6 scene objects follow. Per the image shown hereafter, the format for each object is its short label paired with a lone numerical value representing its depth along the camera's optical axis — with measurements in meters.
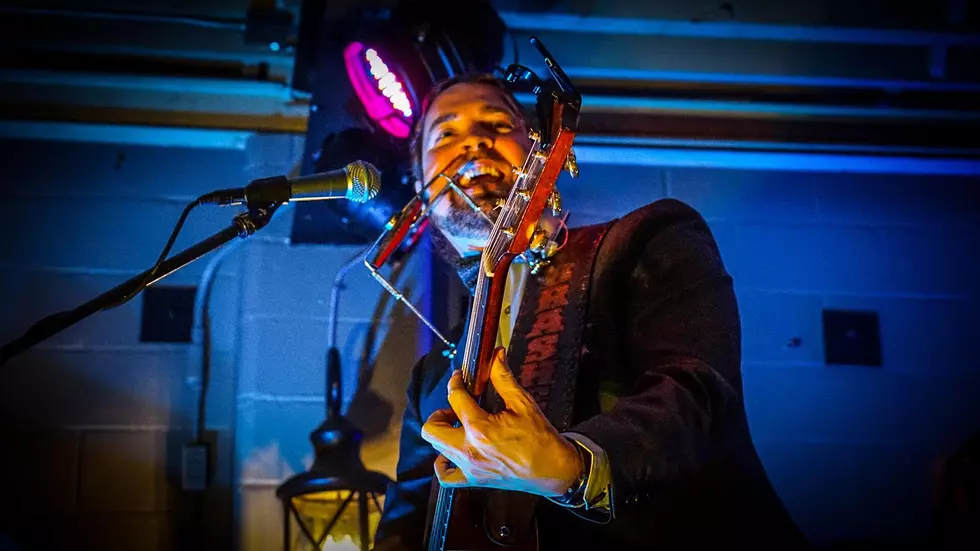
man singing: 1.02
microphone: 1.41
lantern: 1.99
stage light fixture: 1.99
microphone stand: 1.23
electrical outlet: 2.26
